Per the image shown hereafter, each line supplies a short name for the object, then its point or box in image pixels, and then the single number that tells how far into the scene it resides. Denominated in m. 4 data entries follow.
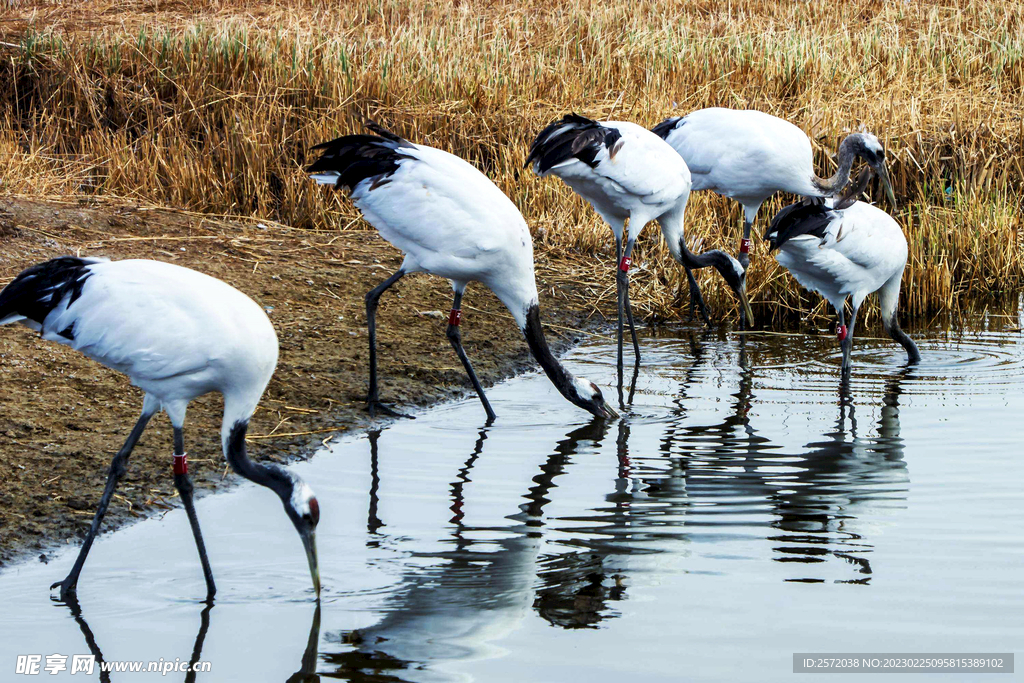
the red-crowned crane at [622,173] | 12.84
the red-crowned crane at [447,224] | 10.80
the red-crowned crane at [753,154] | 14.55
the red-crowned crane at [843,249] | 12.73
